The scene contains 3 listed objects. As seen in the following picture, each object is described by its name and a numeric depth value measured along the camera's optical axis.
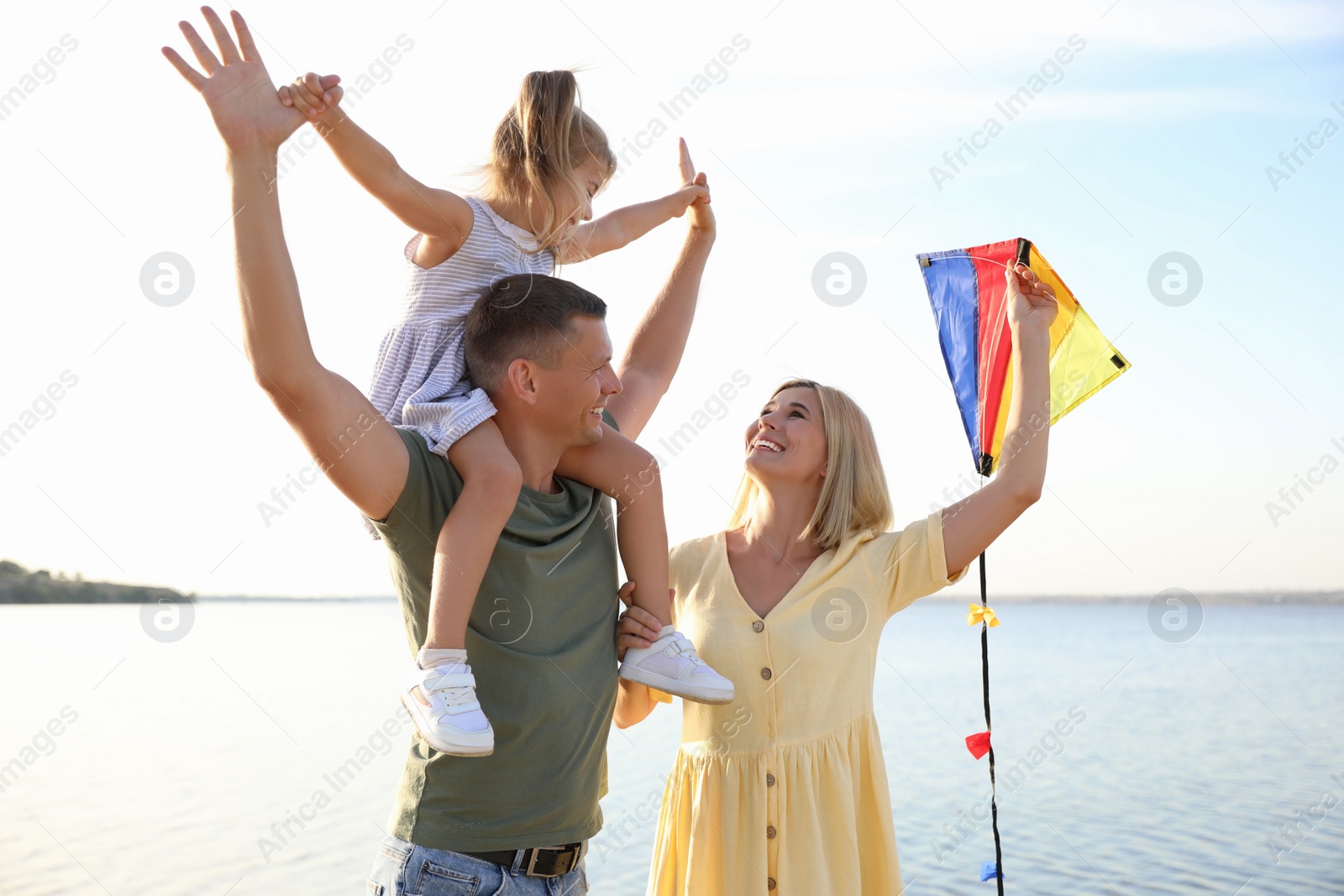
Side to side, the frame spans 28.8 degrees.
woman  3.63
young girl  3.09
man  2.96
